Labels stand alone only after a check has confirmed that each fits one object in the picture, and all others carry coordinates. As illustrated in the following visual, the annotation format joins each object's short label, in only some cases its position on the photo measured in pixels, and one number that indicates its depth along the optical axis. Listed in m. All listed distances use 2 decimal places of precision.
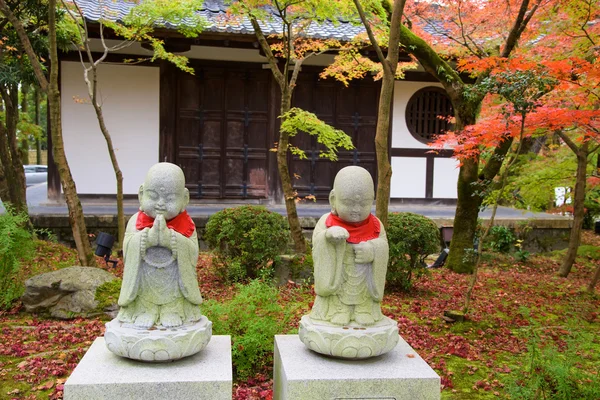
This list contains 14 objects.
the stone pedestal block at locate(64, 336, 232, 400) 3.80
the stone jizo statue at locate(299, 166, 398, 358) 4.29
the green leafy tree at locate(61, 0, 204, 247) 8.71
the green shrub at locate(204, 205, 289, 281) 8.28
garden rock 6.64
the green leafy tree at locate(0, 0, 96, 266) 7.25
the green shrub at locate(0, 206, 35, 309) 6.61
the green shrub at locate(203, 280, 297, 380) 5.25
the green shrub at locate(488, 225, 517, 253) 12.55
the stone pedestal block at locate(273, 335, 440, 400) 4.02
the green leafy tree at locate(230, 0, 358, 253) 7.77
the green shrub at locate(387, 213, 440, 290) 7.95
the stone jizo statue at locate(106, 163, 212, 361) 4.06
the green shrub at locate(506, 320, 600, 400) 4.36
